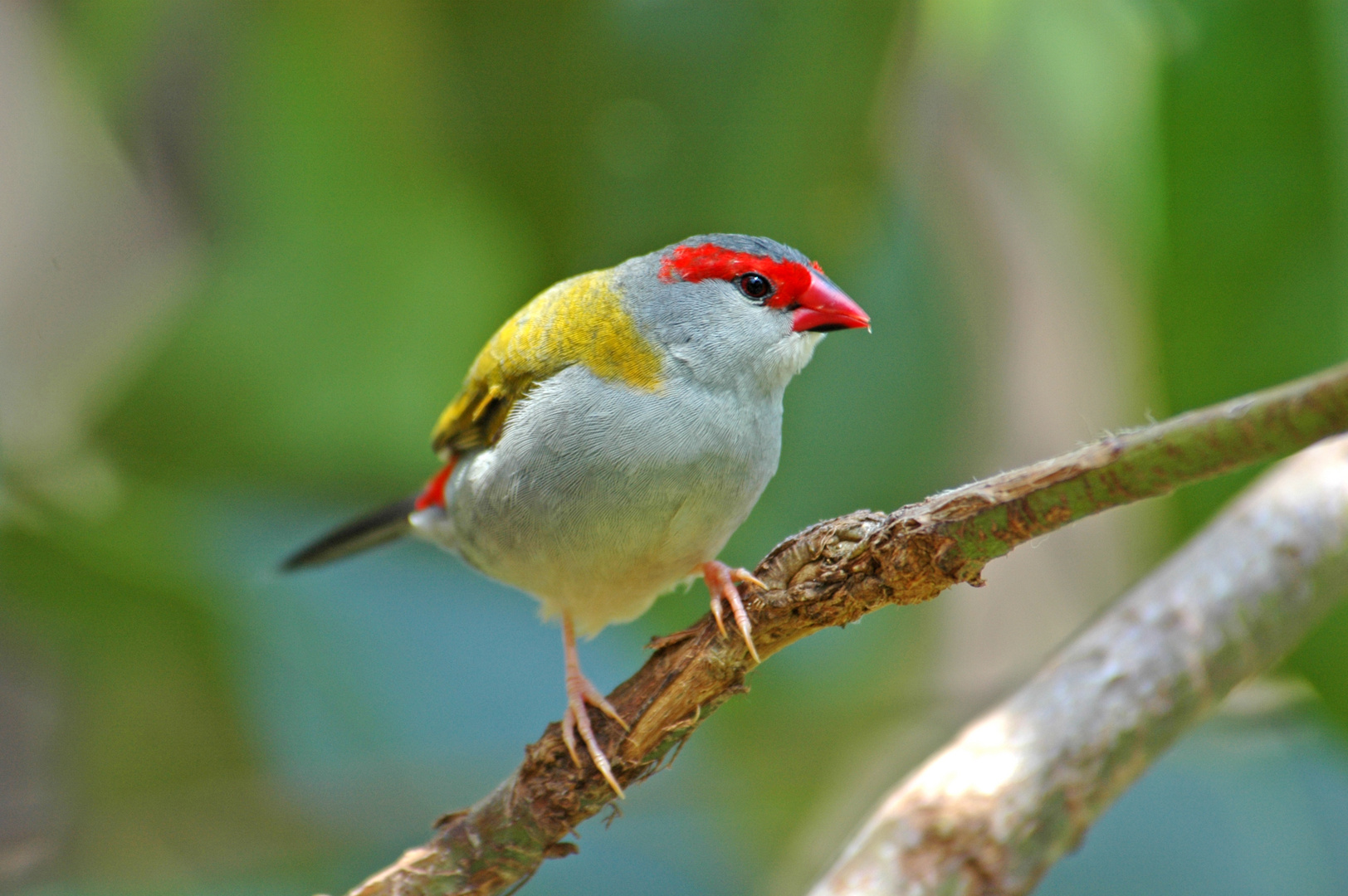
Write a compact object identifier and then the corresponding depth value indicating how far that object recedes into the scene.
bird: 2.30
